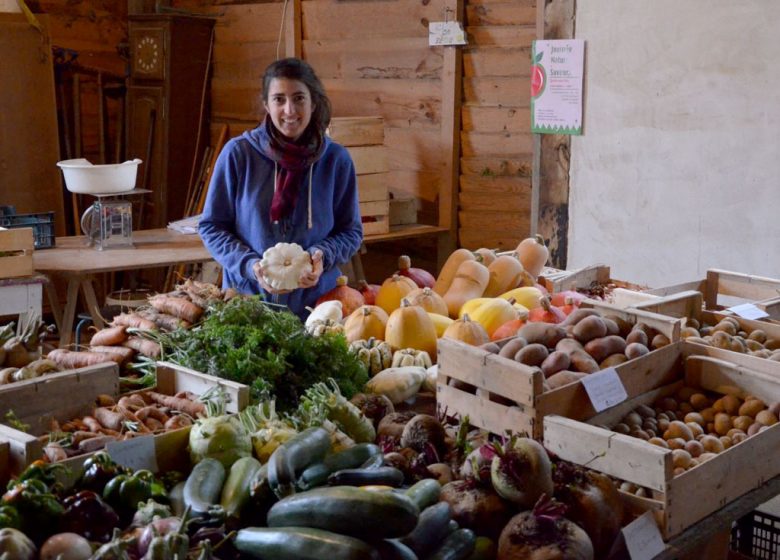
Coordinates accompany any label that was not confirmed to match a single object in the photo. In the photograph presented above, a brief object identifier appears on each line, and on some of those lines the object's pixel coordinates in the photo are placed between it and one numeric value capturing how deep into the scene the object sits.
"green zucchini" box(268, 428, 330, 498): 1.84
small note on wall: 5.69
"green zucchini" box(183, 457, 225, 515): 1.81
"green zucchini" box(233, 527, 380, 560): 1.62
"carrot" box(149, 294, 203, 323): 2.99
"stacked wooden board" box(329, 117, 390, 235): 5.47
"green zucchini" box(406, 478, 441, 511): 1.88
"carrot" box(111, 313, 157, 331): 2.90
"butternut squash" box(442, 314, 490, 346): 2.94
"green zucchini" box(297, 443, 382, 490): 1.86
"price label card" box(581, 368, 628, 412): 2.39
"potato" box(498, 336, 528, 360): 2.58
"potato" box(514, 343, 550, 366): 2.51
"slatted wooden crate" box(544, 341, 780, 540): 2.08
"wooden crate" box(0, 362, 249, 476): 2.27
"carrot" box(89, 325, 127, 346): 2.92
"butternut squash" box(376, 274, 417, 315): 3.49
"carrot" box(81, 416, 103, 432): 2.25
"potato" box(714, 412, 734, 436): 2.51
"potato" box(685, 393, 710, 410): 2.63
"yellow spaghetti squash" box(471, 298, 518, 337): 3.20
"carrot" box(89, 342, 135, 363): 2.82
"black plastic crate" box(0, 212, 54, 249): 5.10
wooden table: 4.75
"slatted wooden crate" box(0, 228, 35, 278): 4.43
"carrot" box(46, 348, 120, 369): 2.74
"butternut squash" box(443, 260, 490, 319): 3.50
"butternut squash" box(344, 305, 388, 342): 3.17
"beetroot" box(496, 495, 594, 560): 1.83
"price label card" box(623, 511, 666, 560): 1.98
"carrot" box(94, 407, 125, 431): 2.27
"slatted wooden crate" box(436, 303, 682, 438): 2.32
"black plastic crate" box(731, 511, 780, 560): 2.99
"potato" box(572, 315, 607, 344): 2.66
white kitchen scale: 5.20
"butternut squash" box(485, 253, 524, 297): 3.66
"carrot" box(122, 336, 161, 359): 2.78
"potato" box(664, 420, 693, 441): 2.40
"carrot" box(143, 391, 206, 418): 2.35
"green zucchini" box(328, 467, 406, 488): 1.86
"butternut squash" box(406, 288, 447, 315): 3.36
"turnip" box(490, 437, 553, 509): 1.93
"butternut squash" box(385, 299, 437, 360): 3.06
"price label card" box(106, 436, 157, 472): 1.98
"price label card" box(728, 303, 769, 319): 3.27
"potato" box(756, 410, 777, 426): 2.48
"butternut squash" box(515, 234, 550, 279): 3.86
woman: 3.66
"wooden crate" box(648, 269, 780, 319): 3.59
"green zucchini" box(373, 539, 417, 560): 1.69
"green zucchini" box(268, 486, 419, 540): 1.68
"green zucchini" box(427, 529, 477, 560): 1.81
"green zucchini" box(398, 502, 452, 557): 1.80
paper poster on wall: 4.86
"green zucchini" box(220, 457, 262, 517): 1.85
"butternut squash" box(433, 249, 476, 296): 3.69
